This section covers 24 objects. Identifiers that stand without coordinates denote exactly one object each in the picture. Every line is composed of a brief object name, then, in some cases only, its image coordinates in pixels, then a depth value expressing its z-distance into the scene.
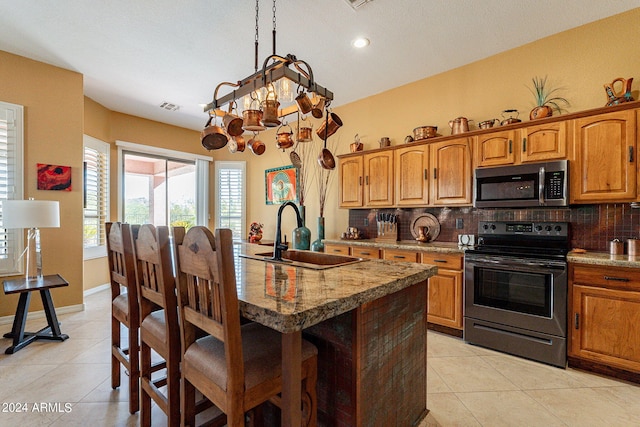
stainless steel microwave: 2.54
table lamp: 2.68
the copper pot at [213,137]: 2.14
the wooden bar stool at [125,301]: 1.73
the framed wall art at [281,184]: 5.28
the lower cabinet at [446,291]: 2.89
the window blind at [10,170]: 3.16
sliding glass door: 5.09
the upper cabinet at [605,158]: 2.27
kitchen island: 1.02
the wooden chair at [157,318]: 1.36
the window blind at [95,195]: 4.33
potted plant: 2.69
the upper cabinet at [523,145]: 2.56
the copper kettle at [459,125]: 3.14
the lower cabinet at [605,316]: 2.09
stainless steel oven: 2.37
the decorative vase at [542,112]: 2.67
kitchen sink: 1.92
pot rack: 1.67
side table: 2.63
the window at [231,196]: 6.04
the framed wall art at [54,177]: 3.36
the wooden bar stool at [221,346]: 1.00
